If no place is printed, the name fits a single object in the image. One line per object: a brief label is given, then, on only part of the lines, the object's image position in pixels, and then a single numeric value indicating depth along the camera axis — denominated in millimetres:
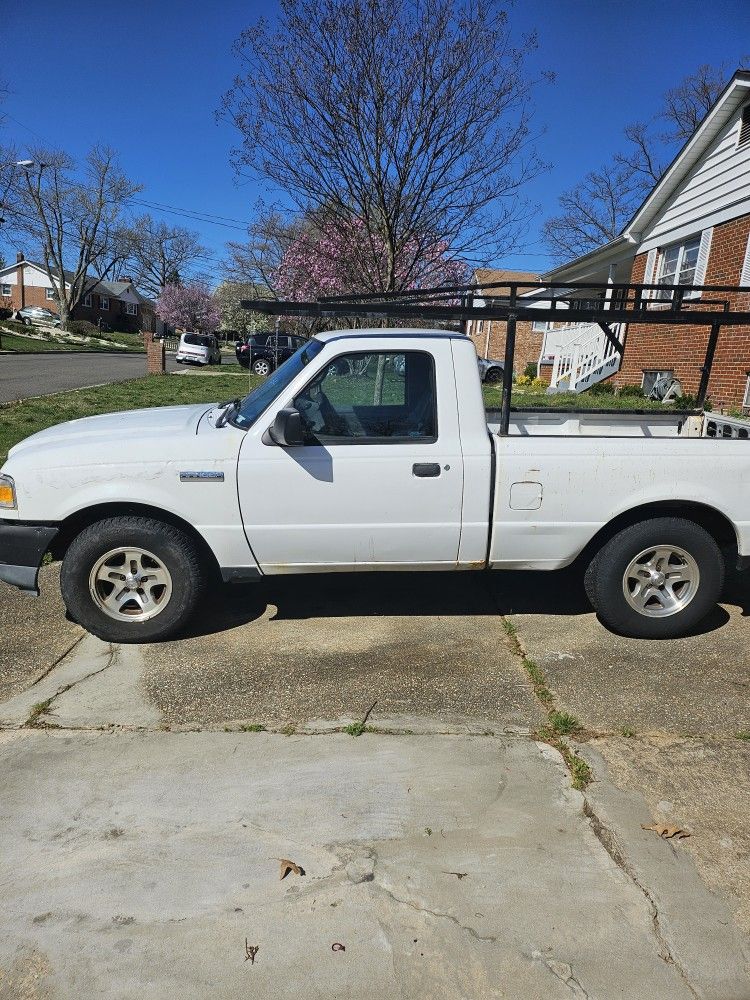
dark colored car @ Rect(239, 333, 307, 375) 27359
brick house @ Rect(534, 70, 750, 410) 11828
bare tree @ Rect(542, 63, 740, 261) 34656
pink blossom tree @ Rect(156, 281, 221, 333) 79562
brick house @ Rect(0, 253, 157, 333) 75438
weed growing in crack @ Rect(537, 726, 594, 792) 2719
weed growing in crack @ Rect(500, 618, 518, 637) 4074
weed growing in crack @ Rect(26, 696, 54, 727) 3096
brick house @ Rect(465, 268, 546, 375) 30719
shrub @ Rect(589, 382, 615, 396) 15664
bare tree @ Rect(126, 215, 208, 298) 84500
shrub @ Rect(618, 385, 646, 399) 14500
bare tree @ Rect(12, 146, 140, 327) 56500
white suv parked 33469
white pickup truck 3641
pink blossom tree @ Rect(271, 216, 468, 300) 11227
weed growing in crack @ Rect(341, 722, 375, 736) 3016
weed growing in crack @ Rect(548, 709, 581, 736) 3055
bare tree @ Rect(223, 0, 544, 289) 9297
